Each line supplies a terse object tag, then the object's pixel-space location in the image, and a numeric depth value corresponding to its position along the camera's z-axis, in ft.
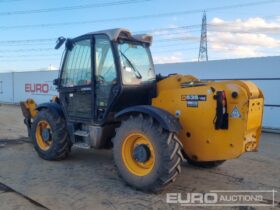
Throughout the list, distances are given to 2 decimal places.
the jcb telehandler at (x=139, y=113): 12.59
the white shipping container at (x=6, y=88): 61.43
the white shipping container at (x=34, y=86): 53.31
